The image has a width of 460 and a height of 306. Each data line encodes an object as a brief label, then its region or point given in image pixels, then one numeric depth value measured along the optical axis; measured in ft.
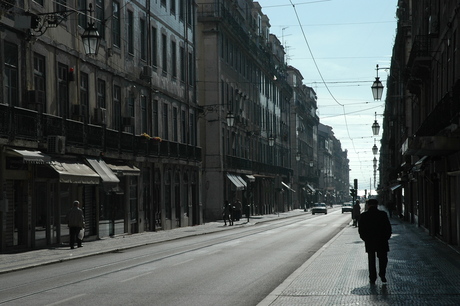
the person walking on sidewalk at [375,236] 51.29
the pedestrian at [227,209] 172.22
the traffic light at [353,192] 181.16
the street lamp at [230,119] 185.57
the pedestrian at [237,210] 188.75
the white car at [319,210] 302.86
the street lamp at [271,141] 266.98
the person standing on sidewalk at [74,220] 92.53
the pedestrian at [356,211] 153.49
